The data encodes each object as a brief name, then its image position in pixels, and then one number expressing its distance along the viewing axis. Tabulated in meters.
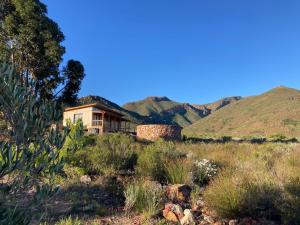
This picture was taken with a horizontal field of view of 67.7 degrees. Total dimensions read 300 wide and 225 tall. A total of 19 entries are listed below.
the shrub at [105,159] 6.58
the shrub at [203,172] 5.85
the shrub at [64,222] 3.60
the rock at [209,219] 4.31
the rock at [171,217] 4.37
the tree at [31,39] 15.96
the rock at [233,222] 4.15
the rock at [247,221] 4.10
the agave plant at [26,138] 1.93
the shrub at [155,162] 6.05
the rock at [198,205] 4.73
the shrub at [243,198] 4.32
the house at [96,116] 21.18
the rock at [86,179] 6.03
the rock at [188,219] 4.20
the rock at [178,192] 5.04
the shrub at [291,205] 4.06
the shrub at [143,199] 4.50
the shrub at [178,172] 5.69
